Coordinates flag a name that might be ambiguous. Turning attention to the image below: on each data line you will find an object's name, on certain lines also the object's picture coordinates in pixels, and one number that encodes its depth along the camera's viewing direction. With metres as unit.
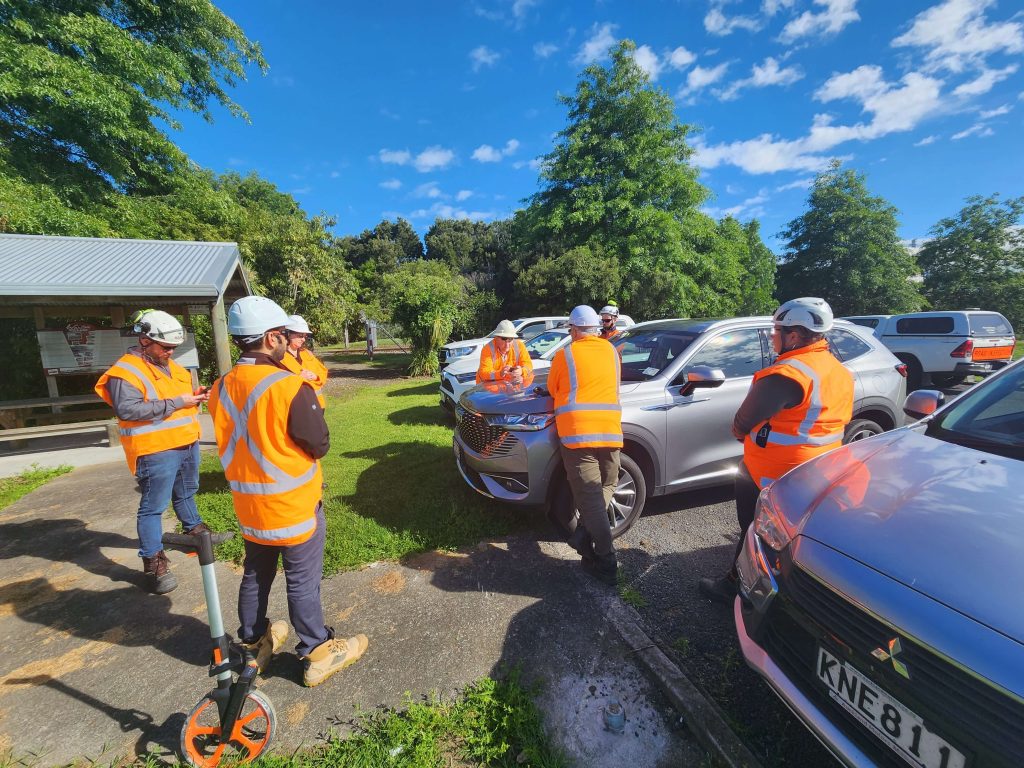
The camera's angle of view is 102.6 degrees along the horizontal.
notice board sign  6.65
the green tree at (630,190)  19.05
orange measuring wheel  1.74
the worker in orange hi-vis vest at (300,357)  3.95
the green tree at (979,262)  25.98
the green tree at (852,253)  27.12
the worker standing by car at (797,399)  2.24
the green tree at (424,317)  13.16
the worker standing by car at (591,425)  2.77
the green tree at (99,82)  8.98
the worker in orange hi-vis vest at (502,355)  5.17
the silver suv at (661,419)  3.27
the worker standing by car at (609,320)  5.31
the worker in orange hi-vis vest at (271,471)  1.86
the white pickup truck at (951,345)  9.42
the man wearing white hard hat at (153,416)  2.81
